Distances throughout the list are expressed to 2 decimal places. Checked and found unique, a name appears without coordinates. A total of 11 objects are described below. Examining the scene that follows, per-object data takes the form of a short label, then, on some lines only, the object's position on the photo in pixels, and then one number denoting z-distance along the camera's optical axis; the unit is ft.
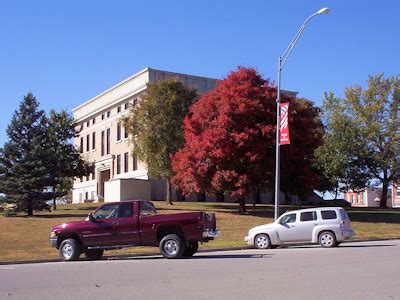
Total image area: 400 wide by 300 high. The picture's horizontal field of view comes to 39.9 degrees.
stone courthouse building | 176.45
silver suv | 72.33
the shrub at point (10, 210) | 118.62
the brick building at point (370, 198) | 411.75
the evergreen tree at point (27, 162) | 119.44
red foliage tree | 114.01
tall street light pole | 85.25
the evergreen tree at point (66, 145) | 154.51
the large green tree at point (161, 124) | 143.02
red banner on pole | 84.94
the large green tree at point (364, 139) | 175.32
